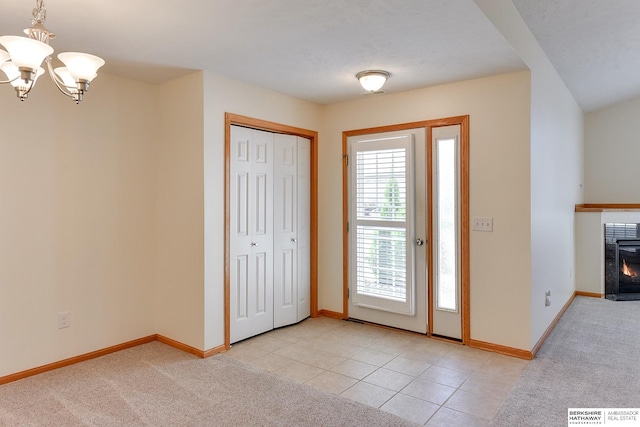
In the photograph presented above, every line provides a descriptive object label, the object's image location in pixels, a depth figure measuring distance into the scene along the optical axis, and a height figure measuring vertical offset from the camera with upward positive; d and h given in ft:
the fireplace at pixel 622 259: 17.71 -1.96
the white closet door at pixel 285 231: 13.44 -0.48
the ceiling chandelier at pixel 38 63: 5.20 +2.23
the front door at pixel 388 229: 12.82 -0.41
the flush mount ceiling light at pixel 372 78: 10.95 +3.82
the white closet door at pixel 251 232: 12.09 -0.47
